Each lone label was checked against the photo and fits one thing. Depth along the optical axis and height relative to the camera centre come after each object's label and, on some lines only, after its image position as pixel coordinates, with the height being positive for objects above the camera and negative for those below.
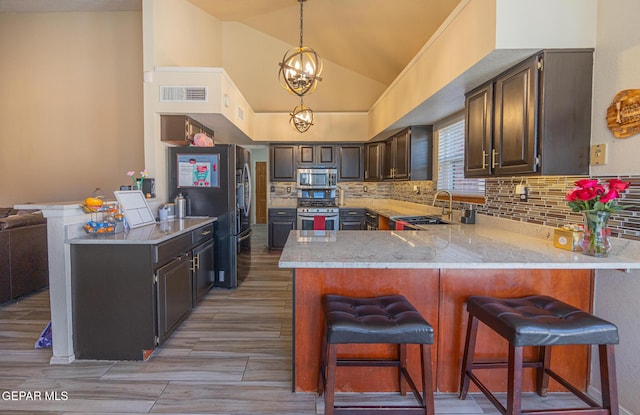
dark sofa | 3.28 -0.71
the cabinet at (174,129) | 3.60 +0.67
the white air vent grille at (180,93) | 3.47 +1.02
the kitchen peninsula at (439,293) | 1.86 -0.60
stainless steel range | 5.65 -0.49
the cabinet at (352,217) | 5.80 -0.50
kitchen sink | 3.70 -0.35
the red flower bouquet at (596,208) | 1.63 -0.09
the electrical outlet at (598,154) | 1.85 +0.20
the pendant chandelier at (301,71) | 2.60 +0.96
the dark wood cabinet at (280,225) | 5.89 -0.66
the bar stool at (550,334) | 1.37 -0.61
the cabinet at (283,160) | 6.14 +0.54
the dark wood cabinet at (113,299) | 2.27 -0.77
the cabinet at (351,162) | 6.11 +0.51
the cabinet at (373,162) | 5.62 +0.49
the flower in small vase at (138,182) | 3.27 +0.07
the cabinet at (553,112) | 1.92 +0.47
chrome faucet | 3.71 -0.19
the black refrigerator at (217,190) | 3.74 -0.02
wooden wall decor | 1.67 +0.40
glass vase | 1.67 -0.23
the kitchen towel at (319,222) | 5.63 -0.57
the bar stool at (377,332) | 1.41 -0.62
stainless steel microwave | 6.04 +0.20
